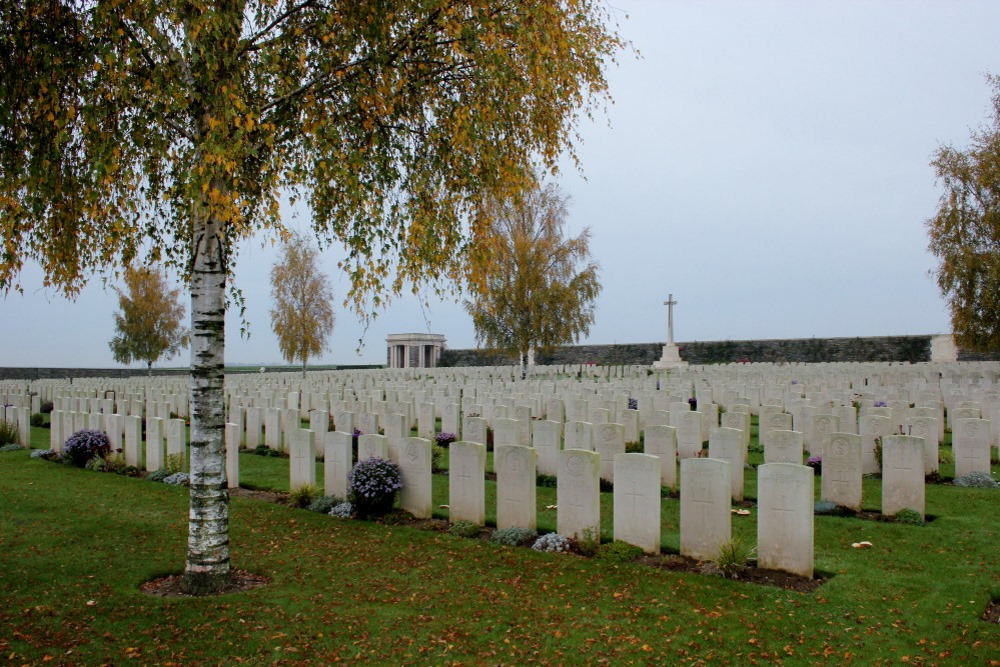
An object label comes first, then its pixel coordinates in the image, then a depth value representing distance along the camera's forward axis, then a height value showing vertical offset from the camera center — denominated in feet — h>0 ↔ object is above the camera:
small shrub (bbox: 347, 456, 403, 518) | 28.09 -5.35
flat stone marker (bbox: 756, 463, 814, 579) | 20.51 -5.01
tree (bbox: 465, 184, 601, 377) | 101.65 +7.60
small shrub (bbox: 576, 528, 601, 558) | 23.07 -6.33
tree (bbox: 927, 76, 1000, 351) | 81.20 +12.92
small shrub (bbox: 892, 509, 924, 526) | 26.11 -6.36
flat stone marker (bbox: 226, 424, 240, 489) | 35.04 -5.21
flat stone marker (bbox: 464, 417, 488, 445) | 33.88 -3.83
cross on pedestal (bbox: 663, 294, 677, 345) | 140.56 +6.75
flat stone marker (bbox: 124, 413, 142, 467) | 40.11 -4.88
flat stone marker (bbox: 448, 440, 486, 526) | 26.86 -5.08
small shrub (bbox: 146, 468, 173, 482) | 37.29 -6.46
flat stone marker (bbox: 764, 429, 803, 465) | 28.63 -4.04
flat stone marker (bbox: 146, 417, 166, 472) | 38.65 -4.97
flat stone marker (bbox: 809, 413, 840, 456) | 35.65 -4.09
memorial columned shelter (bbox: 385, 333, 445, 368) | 167.43 +0.26
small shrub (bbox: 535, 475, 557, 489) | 35.27 -6.58
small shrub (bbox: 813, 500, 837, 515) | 27.73 -6.32
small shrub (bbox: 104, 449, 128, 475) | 39.86 -6.23
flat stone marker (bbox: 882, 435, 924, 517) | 26.66 -4.84
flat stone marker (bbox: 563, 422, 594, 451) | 32.91 -4.05
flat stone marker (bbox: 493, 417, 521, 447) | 33.83 -3.93
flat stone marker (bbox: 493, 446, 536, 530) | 25.46 -5.03
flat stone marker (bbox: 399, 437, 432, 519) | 28.43 -5.07
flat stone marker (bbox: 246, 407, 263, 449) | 47.21 -5.11
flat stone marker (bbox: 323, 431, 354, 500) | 30.50 -4.78
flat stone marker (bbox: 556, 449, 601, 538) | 24.02 -4.96
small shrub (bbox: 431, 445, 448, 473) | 40.10 -6.41
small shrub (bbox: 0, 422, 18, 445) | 50.67 -5.77
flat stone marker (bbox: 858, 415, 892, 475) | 34.81 -4.32
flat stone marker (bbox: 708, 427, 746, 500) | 30.07 -4.27
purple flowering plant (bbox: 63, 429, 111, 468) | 41.27 -5.42
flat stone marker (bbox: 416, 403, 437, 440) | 47.21 -4.75
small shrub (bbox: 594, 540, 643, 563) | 22.40 -6.50
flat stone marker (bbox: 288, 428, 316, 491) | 32.24 -4.92
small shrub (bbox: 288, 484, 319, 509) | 31.07 -6.39
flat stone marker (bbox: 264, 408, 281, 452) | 45.39 -4.82
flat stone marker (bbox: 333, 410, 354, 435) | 37.81 -3.74
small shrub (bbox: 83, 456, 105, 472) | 40.45 -6.32
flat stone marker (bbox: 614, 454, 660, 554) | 22.93 -4.98
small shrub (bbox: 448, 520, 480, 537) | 25.82 -6.57
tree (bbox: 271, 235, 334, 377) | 111.86 +7.53
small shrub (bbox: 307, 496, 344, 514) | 30.05 -6.51
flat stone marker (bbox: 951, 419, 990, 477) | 33.68 -4.81
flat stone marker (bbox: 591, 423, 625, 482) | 31.96 -4.32
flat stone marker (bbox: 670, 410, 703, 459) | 37.01 -4.57
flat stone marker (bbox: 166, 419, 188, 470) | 38.63 -4.75
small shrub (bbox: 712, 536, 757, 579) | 20.67 -6.24
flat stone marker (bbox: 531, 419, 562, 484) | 34.46 -4.57
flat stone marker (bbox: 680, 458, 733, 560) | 21.95 -4.97
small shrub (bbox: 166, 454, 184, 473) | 38.04 -5.93
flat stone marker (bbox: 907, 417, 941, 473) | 35.22 -4.41
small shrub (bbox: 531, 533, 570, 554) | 23.56 -6.53
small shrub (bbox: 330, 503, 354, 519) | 29.04 -6.58
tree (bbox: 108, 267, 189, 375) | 127.75 +5.26
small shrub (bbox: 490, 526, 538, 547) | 24.50 -6.52
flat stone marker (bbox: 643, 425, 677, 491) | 32.53 -4.63
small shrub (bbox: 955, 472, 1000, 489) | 32.24 -6.24
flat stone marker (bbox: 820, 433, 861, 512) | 27.71 -4.89
